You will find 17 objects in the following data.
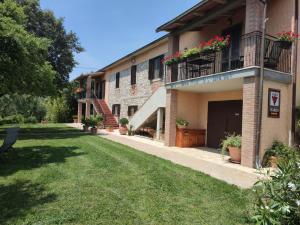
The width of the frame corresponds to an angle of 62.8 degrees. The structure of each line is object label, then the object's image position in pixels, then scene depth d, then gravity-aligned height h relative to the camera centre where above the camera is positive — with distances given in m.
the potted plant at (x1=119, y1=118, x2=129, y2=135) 17.39 -0.79
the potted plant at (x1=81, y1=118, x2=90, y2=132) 18.44 -0.75
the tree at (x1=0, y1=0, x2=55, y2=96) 7.40 +1.96
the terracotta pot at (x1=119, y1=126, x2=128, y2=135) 17.39 -1.07
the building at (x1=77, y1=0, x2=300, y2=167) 7.72 +1.46
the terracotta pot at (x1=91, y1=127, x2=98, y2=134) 17.27 -1.17
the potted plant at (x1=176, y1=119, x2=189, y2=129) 11.62 -0.29
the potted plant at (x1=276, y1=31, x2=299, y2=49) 8.05 +2.68
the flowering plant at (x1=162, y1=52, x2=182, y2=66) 11.02 +2.68
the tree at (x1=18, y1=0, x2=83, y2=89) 19.16 +6.28
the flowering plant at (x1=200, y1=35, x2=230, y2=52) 8.75 +2.69
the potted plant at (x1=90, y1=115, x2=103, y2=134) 17.31 -0.59
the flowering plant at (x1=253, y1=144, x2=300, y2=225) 3.10 -1.02
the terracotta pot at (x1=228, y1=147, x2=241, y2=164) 8.21 -1.20
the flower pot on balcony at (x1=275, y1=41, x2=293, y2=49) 8.12 +2.55
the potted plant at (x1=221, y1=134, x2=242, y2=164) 8.23 -0.97
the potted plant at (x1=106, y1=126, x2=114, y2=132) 19.50 -1.16
